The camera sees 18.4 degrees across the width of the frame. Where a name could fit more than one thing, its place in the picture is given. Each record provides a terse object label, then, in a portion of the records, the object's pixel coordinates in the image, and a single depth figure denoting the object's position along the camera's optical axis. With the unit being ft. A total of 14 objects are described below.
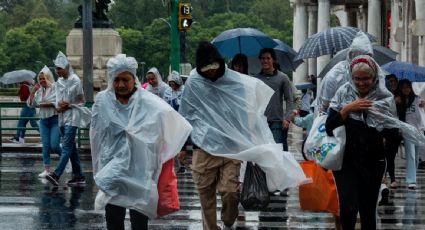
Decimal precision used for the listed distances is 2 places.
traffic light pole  120.47
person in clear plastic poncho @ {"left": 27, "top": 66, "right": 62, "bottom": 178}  57.41
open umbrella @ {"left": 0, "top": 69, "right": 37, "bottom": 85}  109.07
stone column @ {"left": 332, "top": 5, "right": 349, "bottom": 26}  222.81
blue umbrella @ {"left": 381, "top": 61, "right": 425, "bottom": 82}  60.13
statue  99.96
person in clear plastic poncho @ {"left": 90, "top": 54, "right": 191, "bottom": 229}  31.35
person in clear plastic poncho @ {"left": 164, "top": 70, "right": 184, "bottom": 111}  67.29
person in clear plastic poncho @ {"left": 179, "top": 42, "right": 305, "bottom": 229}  36.88
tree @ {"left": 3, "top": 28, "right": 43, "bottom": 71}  383.04
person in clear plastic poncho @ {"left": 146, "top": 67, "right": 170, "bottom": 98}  68.85
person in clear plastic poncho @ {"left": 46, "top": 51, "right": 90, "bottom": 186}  55.67
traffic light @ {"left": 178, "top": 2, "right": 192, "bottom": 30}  119.44
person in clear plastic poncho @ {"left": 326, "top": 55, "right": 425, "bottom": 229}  31.53
